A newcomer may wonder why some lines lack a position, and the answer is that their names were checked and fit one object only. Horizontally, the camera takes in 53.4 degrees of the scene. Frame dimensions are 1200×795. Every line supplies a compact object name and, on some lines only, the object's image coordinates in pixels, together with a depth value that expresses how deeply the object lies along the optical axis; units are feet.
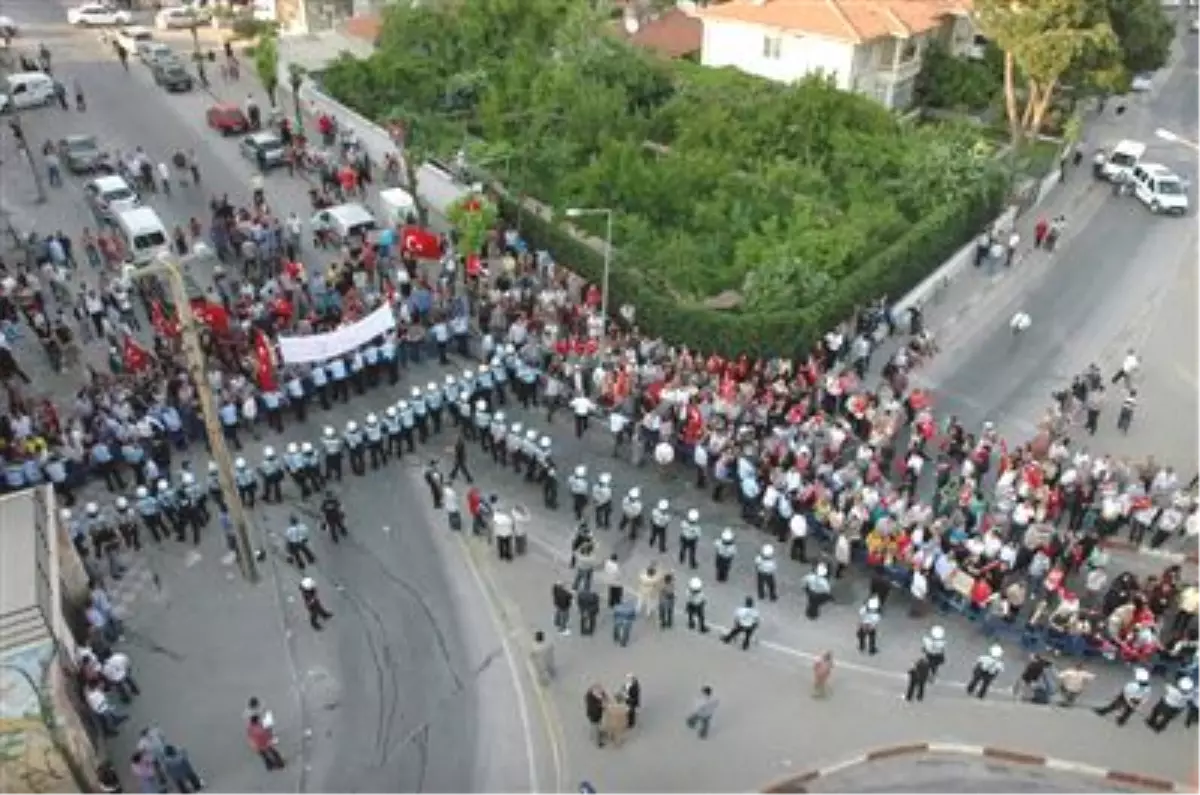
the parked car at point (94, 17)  176.65
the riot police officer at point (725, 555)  75.56
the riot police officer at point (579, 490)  81.92
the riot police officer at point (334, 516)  79.82
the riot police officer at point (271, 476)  82.07
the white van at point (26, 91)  146.41
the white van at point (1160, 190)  134.82
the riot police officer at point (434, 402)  89.40
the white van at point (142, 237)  111.96
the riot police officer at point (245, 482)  82.07
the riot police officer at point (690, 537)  77.05
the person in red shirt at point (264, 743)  62.90
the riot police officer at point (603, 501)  80.53
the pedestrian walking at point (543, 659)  68.44
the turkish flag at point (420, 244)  112.06
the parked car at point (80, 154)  132.57
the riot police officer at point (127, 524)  77.76
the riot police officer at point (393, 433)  87.04
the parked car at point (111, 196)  117.70
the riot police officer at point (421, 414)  88.42
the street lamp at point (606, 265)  102.88
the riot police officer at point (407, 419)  87.30
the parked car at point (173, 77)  155.12
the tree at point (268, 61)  140.05
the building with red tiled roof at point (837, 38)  147.84
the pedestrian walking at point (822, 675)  67.67
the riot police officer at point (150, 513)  78.48
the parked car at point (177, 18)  175.52
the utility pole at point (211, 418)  64.85
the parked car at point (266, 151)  134.21
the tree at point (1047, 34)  129.49
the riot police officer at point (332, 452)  84.43
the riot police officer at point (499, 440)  86.17
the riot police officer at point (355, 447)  85.05
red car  143.84
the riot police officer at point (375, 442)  86.17
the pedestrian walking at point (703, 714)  64.80
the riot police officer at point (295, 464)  82.43
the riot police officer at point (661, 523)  78.07
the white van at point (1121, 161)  142.72
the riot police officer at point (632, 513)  79.00
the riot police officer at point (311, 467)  82.99
